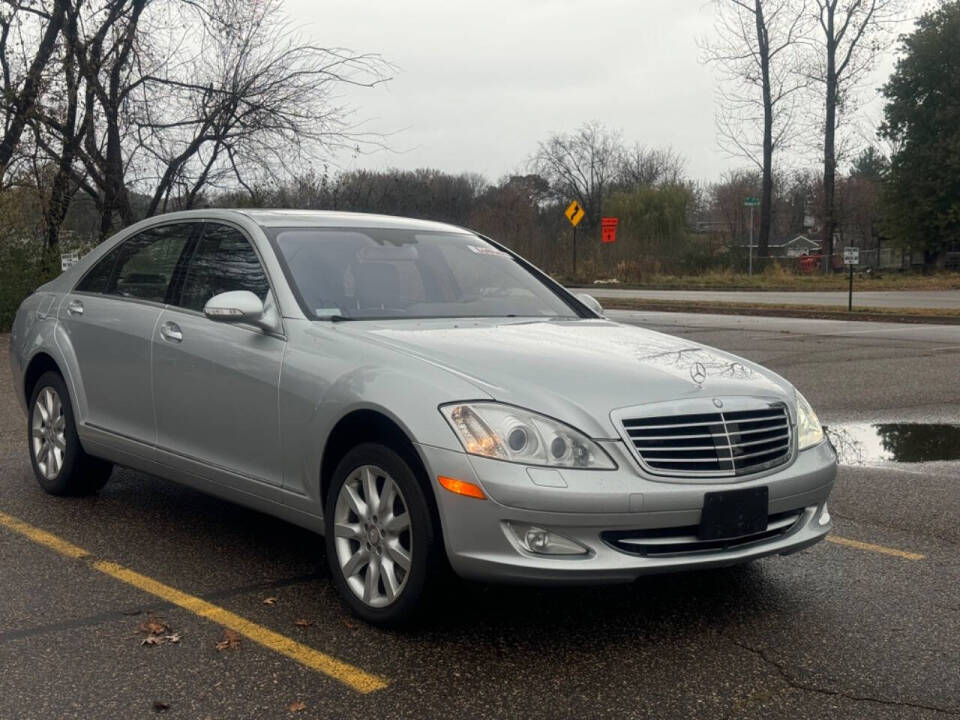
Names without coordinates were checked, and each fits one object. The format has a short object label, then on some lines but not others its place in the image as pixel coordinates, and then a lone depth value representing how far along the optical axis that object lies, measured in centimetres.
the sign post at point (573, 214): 3953
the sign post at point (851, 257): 2248
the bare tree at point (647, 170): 8775
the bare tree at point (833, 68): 4266
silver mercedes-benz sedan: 393
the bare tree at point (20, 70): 1859
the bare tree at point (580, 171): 8600
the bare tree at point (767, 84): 4356
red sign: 4638
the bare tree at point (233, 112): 1900
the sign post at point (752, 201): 3684
